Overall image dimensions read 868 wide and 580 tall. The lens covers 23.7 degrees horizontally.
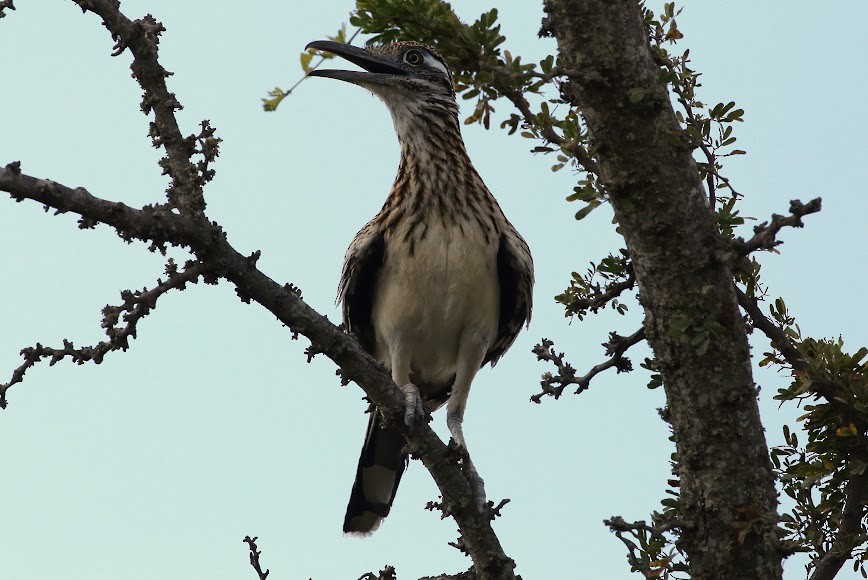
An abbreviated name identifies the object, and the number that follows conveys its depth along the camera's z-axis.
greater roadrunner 12.48
